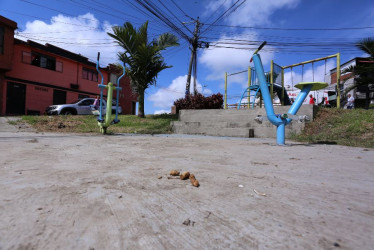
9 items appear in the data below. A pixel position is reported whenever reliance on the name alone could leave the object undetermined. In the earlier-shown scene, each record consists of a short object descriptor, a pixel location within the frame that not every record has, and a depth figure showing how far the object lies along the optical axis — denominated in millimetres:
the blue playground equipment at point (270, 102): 3463
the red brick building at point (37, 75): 12547
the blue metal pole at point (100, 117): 4959
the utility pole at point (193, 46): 13555
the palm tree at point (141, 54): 8062
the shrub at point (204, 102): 7832
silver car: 11328
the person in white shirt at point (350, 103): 11180
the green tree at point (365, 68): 11812
